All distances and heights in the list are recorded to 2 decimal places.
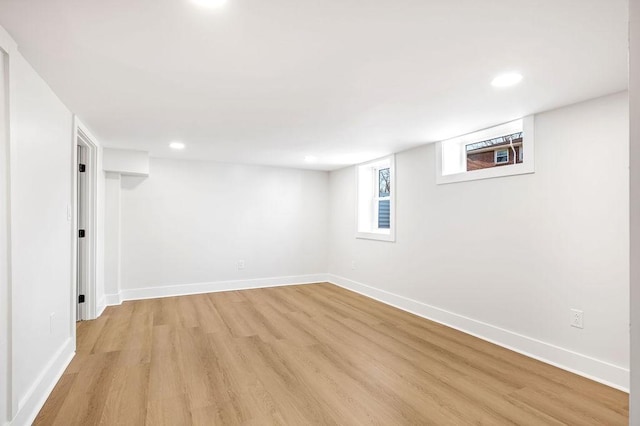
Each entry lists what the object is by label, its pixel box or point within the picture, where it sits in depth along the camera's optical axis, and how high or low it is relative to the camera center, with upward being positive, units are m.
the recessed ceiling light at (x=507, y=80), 2.16 +0.89
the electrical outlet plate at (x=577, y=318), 2.63 -0.85
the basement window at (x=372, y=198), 5.41 +0.25
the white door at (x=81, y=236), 3.83 -0.25
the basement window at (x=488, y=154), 3.02 +0.63
